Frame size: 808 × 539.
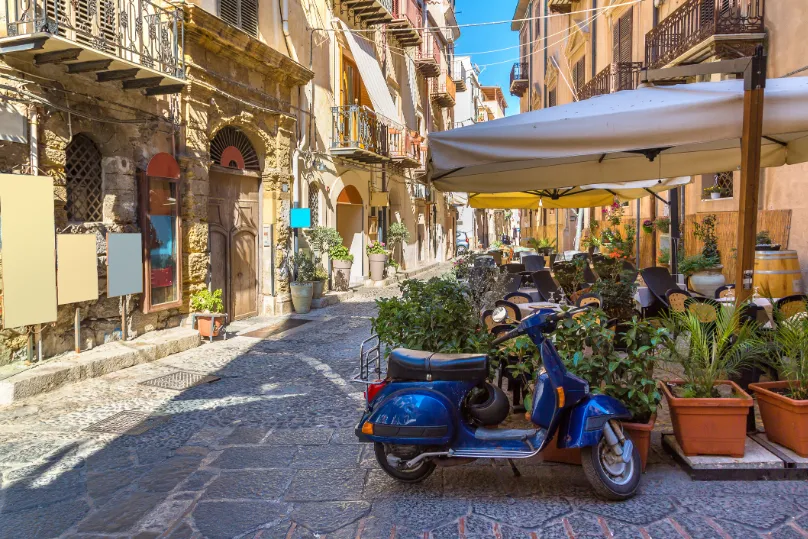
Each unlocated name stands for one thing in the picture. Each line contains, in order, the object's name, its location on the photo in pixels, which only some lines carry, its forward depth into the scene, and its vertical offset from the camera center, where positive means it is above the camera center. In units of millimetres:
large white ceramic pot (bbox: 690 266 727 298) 8148 -592
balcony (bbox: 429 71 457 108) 27844 +6846
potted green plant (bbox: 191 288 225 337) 8664 -1092
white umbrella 3758 +727
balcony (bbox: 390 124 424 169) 17969 +2849
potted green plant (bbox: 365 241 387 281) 16766 -710
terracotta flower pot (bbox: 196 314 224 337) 8641 -1255
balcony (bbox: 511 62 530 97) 38844 +10335
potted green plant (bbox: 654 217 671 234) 13477 +317
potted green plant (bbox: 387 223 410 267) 19422 +116
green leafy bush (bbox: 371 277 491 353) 4043 -602
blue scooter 3152 -966
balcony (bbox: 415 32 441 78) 24156 +7288
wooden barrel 8250 -461
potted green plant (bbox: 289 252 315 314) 11578 -915
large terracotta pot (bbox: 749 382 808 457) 3350 -1024
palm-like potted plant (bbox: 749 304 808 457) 3371 -890
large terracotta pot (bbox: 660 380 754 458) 3363 -1046
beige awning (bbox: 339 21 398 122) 14445 +4088
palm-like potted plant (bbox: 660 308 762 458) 3385 -892
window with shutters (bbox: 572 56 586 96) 22866 +6400
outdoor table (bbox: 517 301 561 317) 5642 -654
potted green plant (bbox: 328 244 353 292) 14133 -683
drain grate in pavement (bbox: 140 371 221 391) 6285 -1534
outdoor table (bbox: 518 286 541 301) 7303 -673
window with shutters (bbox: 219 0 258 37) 9945 +3794
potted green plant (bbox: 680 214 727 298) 8156 -500
